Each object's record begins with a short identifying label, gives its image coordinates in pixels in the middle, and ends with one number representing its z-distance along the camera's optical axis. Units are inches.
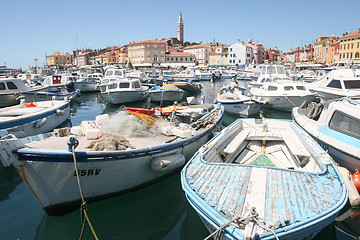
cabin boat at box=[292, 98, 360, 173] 299.4
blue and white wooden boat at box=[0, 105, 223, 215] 217.2
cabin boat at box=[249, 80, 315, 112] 690.2
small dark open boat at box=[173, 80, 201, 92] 1204.8
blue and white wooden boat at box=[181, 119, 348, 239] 150.0
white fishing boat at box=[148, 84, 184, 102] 913.5
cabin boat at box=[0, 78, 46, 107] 756.0
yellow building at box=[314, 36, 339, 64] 3004.4
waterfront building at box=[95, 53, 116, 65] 4665.4
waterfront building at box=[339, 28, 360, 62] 2351.1
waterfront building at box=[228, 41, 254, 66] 3324.3
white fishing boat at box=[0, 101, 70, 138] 418.3
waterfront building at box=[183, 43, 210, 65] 4145.2
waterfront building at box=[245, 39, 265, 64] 3484.3
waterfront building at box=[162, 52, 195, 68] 3789.4
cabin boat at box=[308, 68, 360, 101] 595.2
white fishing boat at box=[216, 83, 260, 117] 653.9
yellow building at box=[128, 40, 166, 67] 3671.3
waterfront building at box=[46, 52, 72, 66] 5476.4
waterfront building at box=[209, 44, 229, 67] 3577.8
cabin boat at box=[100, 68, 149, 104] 858.8
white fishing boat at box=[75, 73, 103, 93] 1287.4
